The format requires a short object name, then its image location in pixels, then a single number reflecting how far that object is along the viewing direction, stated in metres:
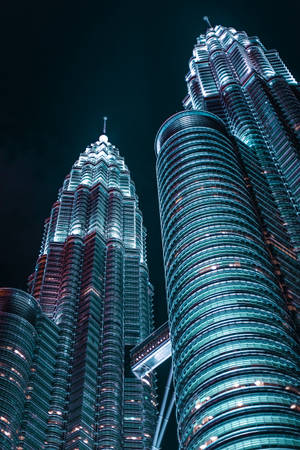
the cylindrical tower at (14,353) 102.81
